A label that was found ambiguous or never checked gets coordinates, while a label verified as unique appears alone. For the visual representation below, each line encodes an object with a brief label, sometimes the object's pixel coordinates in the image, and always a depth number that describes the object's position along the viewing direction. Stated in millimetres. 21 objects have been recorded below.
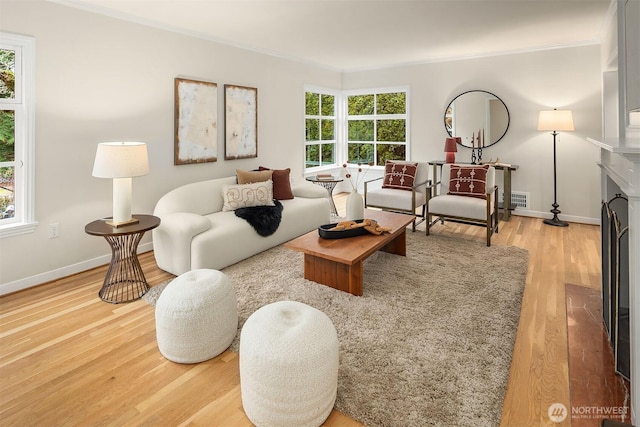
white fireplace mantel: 1460
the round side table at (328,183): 5629
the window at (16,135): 2996
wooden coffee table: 2875
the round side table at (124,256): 2902
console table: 5277
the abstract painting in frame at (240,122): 4844
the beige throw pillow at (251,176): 4477
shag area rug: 1771
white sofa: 3278
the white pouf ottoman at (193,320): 2072
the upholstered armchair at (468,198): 4254
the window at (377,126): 6758
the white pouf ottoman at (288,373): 1564
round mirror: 5645
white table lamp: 2893
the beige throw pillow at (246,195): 4145
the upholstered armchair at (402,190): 4938
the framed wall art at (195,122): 4234
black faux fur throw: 3843
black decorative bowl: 3184
